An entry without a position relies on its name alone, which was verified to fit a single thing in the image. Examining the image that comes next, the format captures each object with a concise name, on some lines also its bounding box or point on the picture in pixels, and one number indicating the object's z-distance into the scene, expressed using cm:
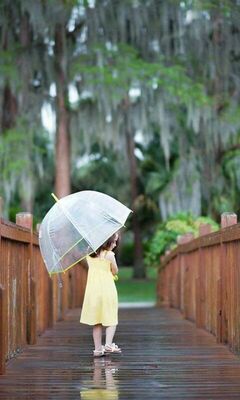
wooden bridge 540
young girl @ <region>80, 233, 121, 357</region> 727
